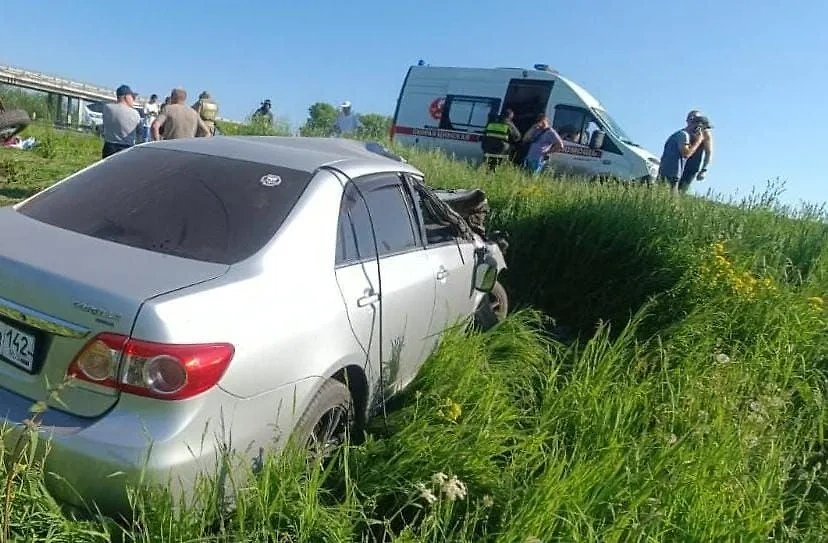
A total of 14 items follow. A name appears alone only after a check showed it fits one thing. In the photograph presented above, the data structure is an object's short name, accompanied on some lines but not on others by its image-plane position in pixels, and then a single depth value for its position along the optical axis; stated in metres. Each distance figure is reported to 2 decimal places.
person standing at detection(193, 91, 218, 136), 9.92
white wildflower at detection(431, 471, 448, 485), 2.24
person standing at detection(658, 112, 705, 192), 9.66
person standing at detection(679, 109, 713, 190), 9.73
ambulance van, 14.18
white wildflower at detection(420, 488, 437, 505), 2.17
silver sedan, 1.96
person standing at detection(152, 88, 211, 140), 8.30
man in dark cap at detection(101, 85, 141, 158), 8.92
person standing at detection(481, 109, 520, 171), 12.51
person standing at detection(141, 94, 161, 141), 12.86
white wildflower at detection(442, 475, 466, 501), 2.19
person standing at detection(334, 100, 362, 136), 13.82
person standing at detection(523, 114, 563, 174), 11.68
